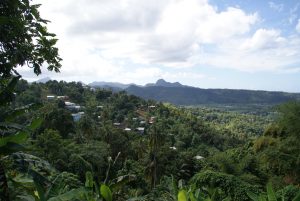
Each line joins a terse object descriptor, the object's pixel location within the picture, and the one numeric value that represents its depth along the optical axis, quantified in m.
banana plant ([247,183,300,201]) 6.22
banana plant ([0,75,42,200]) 3.57
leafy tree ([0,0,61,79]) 3.86
